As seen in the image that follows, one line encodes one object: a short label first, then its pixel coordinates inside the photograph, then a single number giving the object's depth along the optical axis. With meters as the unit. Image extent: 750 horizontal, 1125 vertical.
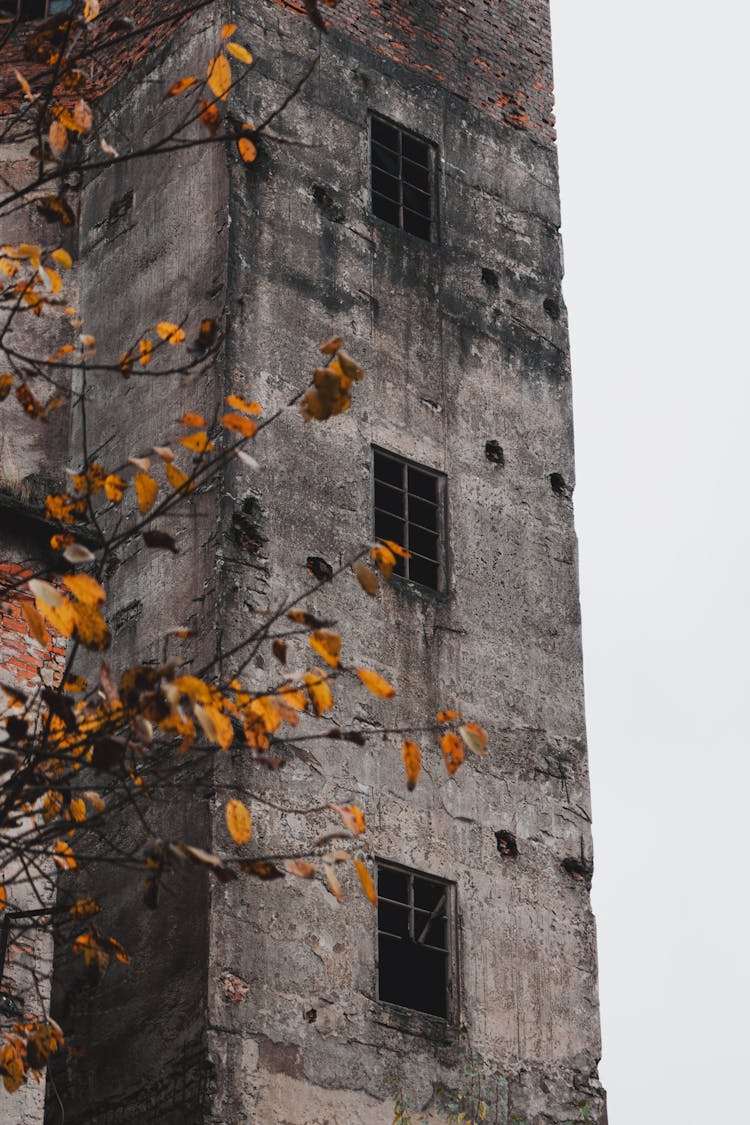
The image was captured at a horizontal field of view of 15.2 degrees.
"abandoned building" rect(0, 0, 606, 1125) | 21.81
